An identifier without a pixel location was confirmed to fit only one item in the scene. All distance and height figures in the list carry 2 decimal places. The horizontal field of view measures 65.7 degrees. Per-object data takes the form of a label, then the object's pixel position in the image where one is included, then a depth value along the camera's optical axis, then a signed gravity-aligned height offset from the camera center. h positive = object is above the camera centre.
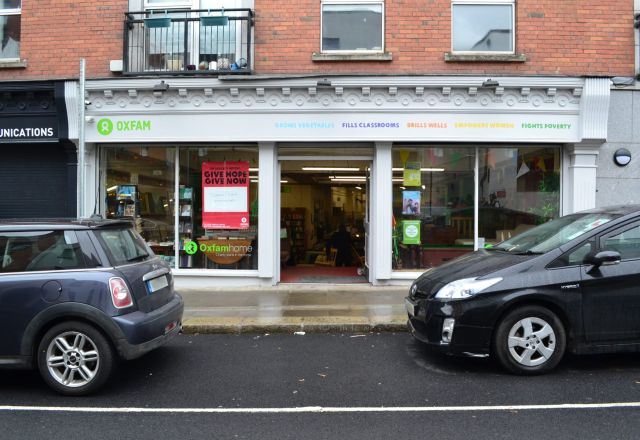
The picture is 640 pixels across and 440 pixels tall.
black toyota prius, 4.80 -0.94
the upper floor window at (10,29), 10.03 +3.73
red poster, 9.73 +0.35
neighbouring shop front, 9.45 +1.15
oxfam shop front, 8.97 +1.05
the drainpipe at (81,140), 6.88 +1.07
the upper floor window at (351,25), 9.49 +3.61
